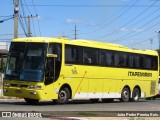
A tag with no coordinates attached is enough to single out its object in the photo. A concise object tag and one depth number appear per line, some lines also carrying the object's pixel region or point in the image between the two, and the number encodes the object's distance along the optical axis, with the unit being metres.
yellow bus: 23.67
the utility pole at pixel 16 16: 36.25
